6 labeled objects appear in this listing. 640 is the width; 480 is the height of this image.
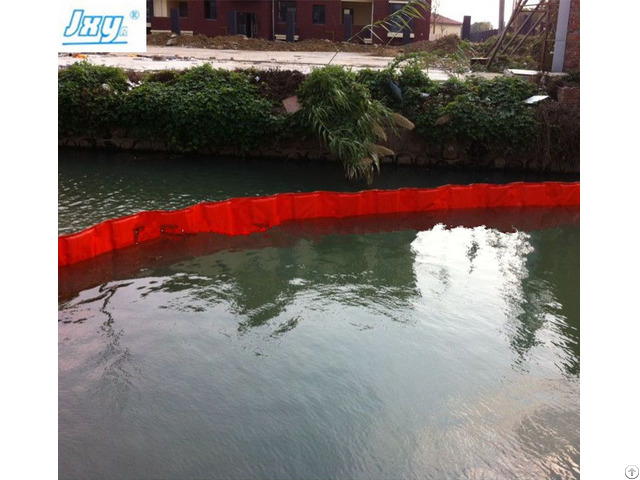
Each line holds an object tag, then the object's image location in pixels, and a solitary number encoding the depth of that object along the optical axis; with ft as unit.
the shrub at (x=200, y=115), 35.32
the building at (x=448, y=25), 117.91
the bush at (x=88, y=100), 35.88
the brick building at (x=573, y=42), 37.58
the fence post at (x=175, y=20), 72.54
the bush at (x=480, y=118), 34.96
